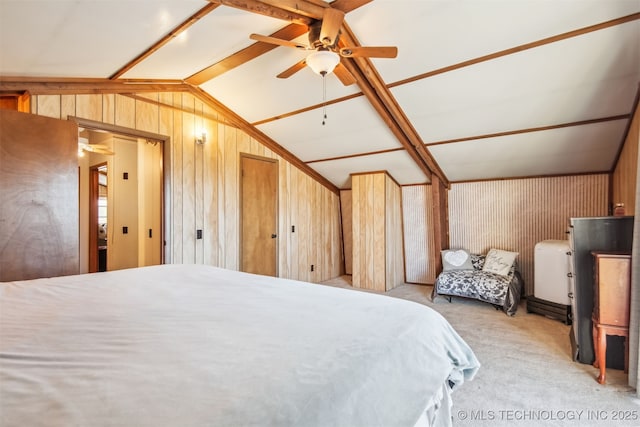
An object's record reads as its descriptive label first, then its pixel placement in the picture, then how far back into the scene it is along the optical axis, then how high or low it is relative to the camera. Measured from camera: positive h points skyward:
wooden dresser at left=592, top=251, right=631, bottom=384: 2.12 -0.62
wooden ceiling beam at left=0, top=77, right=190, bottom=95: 2.48 +1.31
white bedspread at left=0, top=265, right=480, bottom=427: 0.66 -0.40
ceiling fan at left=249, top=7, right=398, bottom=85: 2.12 +1.28
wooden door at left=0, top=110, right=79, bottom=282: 2.25 +0.24
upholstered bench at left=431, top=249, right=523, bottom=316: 3.75 -0.86
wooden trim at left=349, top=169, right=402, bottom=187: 4.92 +0.78
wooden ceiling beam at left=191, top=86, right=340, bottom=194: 3.83 +1.31
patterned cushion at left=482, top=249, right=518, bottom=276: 4.21 -0.68
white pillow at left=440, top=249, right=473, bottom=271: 4.55 -0.69
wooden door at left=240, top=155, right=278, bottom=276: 4.27 +0.09
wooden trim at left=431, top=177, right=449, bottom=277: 4.79 -0.06
